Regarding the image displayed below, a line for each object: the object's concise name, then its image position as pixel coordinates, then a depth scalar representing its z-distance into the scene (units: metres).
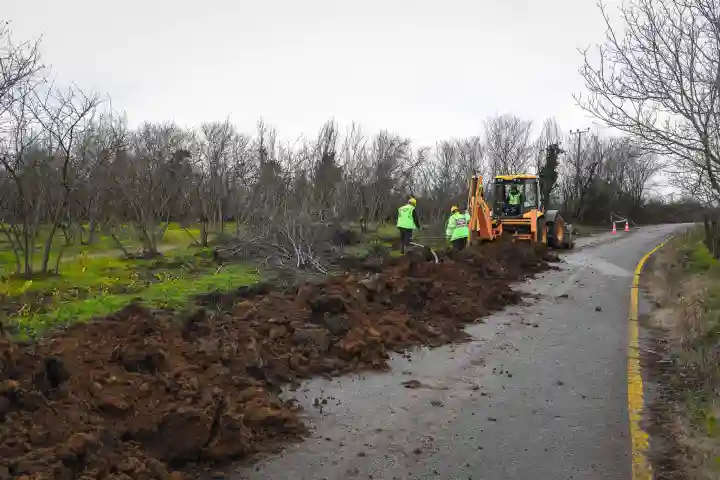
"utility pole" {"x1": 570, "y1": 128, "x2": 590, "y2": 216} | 57.50
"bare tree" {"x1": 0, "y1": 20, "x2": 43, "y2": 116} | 11.76
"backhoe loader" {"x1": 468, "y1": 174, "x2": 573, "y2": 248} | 19.91
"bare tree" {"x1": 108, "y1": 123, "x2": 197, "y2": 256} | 17.88
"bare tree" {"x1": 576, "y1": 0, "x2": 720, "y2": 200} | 8.95
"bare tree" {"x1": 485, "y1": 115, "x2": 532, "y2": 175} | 58.66
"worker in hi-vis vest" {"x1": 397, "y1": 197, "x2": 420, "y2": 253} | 18.77
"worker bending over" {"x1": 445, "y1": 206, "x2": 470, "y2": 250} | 17.94
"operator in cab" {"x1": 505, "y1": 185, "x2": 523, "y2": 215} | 20.30
